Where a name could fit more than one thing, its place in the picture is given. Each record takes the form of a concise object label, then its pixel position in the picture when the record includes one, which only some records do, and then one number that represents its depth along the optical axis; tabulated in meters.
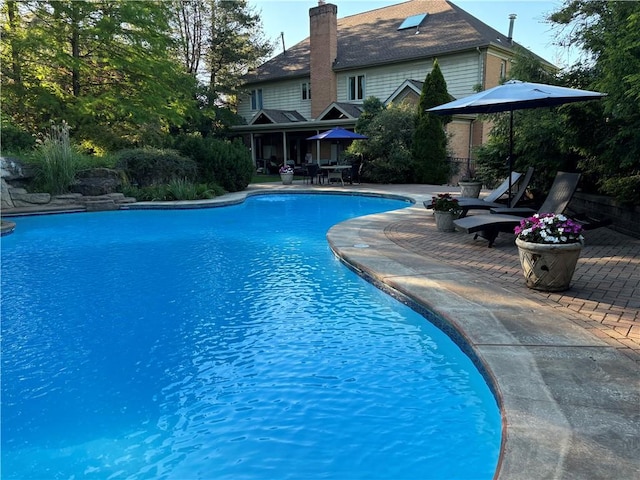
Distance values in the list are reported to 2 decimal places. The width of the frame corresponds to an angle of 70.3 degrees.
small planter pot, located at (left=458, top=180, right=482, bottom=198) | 11.63
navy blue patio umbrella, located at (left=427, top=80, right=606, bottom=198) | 6.45
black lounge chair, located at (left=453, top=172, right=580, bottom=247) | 6.79
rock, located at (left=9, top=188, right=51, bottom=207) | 12.99
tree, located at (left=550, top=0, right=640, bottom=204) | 5.87
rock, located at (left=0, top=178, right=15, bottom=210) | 12.62
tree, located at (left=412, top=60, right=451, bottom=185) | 17.12
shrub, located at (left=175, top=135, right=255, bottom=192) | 16.58
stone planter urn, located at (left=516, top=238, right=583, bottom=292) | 4.52
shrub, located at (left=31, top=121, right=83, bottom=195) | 13.60
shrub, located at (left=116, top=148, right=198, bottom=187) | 15.08
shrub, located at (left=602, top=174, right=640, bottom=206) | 7.10
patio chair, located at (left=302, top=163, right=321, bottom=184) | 18.58
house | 20.20
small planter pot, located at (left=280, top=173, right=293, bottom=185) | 19.22
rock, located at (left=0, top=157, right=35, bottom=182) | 12.81
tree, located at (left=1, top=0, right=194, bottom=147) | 16.55
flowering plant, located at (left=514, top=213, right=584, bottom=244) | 4.54
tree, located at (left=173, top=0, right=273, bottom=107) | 28.03
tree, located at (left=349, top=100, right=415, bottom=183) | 17.73
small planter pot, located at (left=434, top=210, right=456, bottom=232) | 8.36
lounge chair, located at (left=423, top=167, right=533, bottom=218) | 8.55
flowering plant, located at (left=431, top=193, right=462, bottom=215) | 8.35
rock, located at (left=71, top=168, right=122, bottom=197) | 14.15
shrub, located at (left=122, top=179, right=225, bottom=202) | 14.70
